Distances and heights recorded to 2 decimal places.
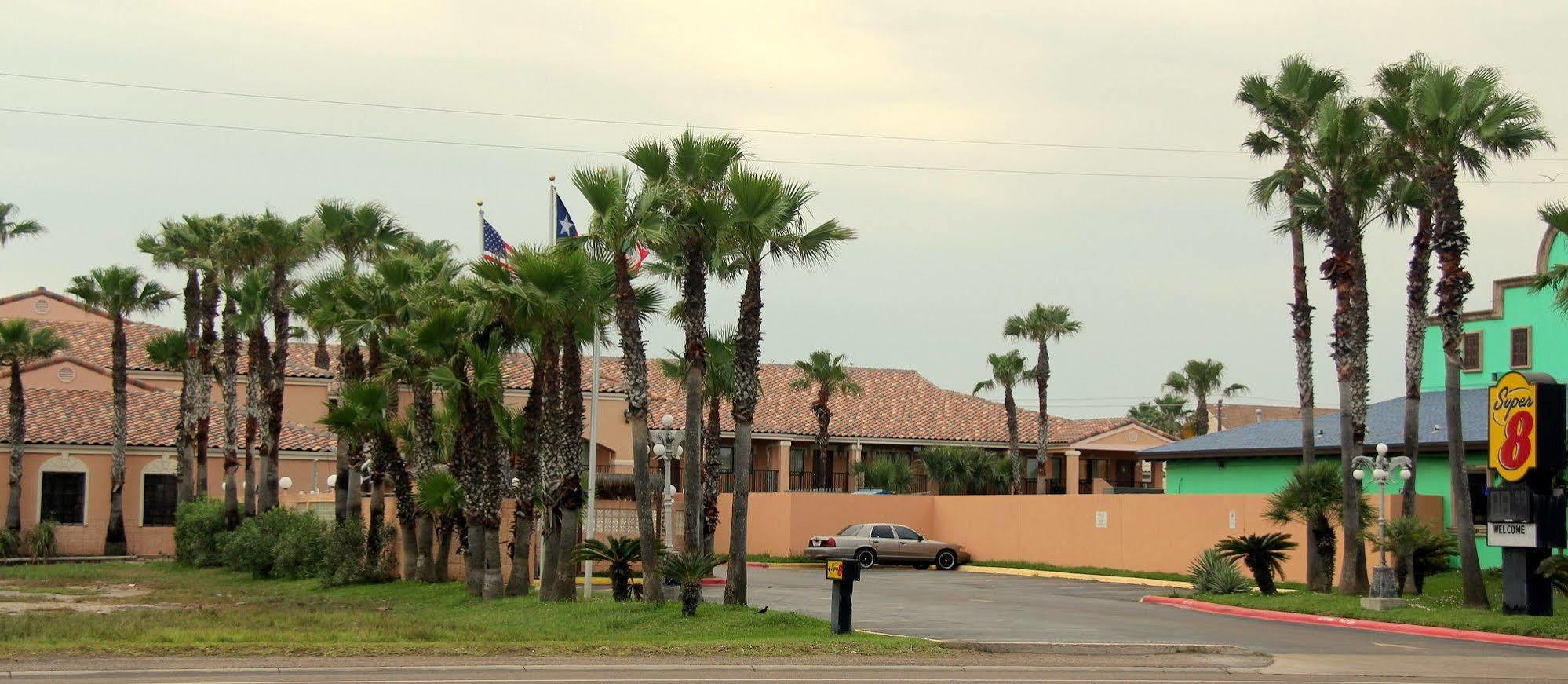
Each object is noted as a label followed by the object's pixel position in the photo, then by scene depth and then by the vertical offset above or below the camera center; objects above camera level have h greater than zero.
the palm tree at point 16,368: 48.16 +2.42
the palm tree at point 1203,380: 85.06 +4.37
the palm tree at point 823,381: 57.97 +2.83
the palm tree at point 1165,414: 106.12 +3.36
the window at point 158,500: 53.16 -1.76
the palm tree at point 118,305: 49.03 +4.56
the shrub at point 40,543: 48.16 -2.95
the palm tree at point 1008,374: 64.12 +3.53
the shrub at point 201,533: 43.97 -2.38
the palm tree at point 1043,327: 65.44 +5.50
